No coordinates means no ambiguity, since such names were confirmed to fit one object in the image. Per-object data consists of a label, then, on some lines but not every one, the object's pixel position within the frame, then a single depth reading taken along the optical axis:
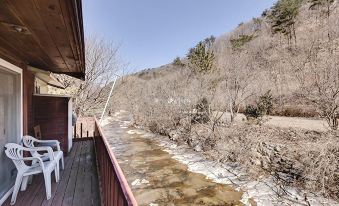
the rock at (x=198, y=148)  9.36
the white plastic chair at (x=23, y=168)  3.04
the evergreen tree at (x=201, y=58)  12.93
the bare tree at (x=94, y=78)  12.84
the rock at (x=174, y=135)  11.41
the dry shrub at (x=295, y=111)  10.94
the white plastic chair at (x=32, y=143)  3.76
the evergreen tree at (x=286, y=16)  26.11
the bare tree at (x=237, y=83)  10.42
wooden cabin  1.70
